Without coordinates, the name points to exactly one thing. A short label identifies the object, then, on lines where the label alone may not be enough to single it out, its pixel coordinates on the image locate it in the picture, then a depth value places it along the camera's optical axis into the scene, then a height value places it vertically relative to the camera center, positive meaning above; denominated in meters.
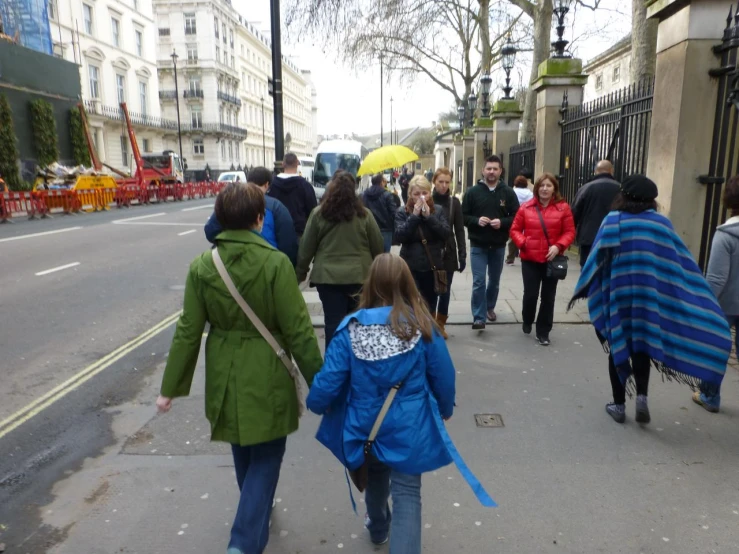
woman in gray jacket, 3.68 -0.56
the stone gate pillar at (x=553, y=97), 10.70 +1.44
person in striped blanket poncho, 3.45 -0.77
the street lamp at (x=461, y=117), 27.30 +2.85
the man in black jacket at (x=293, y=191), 6.12 -0.18
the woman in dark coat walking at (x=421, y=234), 5.00 -0.53
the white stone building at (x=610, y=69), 35.81 +7.05
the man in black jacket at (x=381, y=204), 6.62 -0.35
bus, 26.09 +0.62
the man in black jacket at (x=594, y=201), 7.00 -0.34
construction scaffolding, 27.00 +7.30
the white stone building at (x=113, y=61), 37.78 +8.11
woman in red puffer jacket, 5.50 -0.60
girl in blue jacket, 2.25 -0.84
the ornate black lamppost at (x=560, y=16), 9.40 +2.58
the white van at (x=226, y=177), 38.32 -0.23
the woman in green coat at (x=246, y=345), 2.41 -0.73
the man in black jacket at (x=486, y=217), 5.95 -0.49
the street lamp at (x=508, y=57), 13.93 +2.91
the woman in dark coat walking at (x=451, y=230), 5.33 -0.55
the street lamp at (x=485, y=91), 18.27 +2.63
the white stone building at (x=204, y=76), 60.31 +10.46
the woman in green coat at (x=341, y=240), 4.46 -0.53
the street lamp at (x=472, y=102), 23.91 +3.05
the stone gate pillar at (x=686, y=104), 5.63 +0.71
